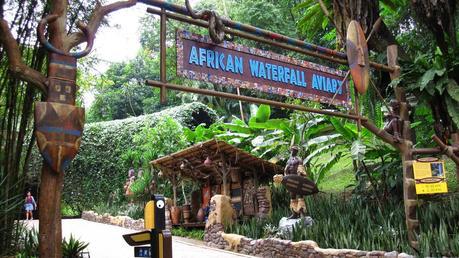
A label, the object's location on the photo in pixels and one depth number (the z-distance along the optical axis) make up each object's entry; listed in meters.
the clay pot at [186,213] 13.63
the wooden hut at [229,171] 11.77
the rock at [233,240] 9.77
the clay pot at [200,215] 13.18
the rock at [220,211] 10.88
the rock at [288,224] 8.94
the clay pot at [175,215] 13.85
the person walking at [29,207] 14.54
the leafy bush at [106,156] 19.67
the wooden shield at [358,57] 5.30
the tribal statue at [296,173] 9.59
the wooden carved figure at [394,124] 6.13
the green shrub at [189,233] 12.27
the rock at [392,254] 6.54
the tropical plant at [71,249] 5.82
